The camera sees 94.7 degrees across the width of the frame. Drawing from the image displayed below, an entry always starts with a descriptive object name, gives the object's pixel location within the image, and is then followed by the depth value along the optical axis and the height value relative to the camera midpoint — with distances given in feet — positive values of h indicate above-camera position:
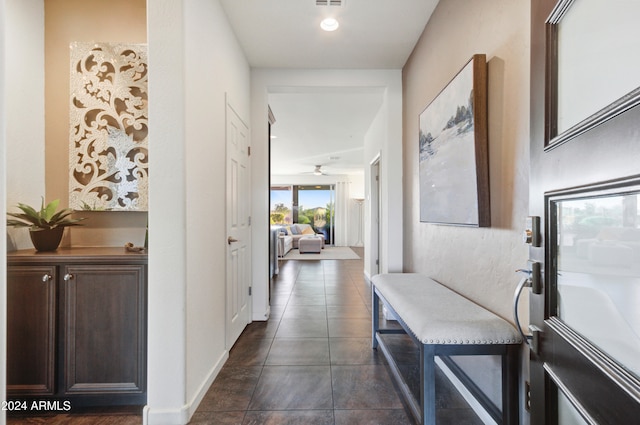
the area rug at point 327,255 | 25.86 -3.92
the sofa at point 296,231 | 31.46 -2.01
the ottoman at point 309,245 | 28.43 -3.07
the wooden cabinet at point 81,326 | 5.60 -2.15
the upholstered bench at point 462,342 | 4.38 -1.93
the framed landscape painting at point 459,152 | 5.23 +1.26
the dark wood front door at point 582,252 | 1.90 -0.30
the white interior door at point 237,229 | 8.10 -0.47
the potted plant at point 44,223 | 5.85 -0.19
